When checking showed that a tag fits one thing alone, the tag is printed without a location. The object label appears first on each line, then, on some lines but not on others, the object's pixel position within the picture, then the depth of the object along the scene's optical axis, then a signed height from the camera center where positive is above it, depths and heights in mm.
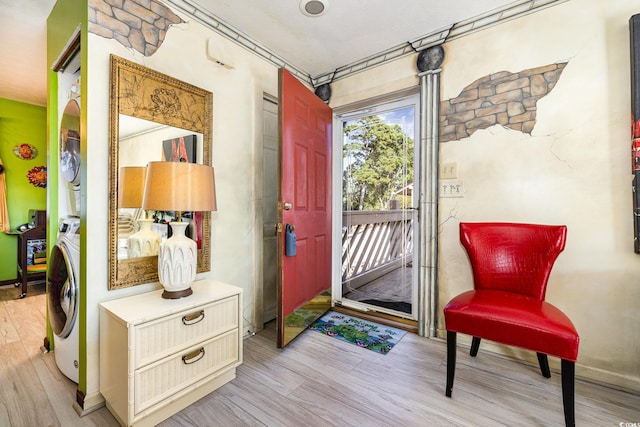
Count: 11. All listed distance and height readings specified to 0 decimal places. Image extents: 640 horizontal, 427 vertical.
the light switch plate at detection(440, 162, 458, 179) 2193 +342
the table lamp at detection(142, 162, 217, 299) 1424 +58
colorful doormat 2203 -1058
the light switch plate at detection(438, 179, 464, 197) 2176 +198
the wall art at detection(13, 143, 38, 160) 3773 +876
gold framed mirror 1533 +573
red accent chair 1301 -522
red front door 2096 +70
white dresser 1284 -728
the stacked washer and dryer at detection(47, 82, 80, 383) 1607 -303
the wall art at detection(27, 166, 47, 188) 3893 +533
